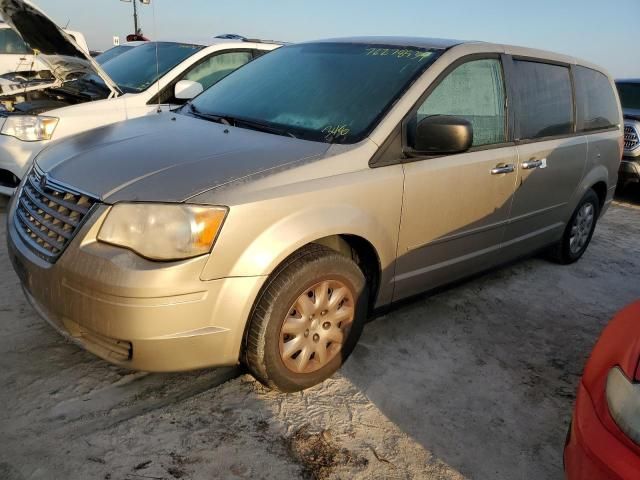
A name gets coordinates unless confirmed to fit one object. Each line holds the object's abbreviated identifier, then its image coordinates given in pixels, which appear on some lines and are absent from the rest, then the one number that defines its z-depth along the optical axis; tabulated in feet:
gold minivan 7.08
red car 5.04
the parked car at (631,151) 26.09
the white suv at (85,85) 15.52
